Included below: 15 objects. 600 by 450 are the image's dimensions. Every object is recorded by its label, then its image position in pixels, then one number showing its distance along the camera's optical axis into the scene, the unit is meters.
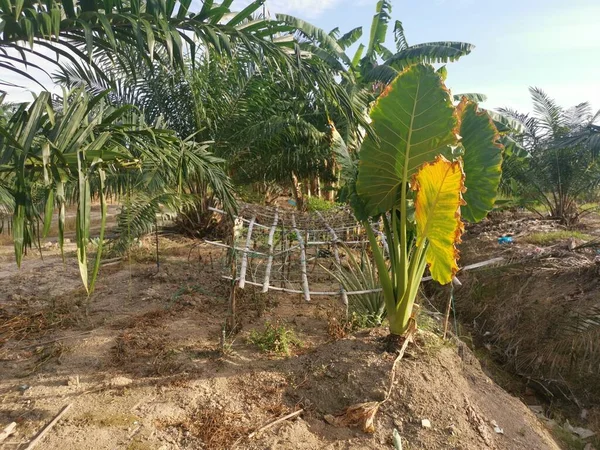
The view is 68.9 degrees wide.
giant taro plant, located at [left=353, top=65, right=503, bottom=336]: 2.48
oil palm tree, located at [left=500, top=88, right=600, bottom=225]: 7.12
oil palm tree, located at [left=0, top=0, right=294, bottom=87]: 1.58
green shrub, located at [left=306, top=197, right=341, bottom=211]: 8.91
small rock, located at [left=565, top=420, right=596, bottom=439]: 3.48
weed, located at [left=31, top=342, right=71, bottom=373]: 3.06
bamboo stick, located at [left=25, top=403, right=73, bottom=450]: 2.22
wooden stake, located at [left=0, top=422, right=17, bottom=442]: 2.27
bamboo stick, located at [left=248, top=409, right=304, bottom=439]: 2.43
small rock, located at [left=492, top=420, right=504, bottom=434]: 2.77
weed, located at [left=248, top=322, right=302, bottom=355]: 3.27
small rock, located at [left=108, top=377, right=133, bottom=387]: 2.79
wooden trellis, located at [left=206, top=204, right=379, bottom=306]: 4.39
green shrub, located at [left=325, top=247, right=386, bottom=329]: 3.58
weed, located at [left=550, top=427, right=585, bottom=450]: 3.30
